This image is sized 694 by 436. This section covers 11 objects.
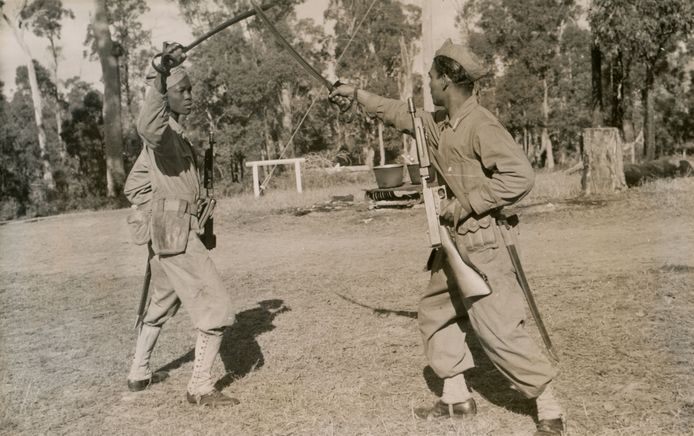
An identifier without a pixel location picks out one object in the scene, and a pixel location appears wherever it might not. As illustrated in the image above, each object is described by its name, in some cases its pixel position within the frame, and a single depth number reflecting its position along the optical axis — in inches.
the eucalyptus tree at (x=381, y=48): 1968.5
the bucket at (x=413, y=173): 692.0
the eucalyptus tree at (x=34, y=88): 1581.0
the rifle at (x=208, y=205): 207.9
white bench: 914.4
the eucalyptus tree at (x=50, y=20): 1809.8
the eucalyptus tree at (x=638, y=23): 1039.0
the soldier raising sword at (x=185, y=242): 194.9
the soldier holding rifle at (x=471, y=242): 157.2
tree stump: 614.5
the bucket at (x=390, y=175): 690.5
